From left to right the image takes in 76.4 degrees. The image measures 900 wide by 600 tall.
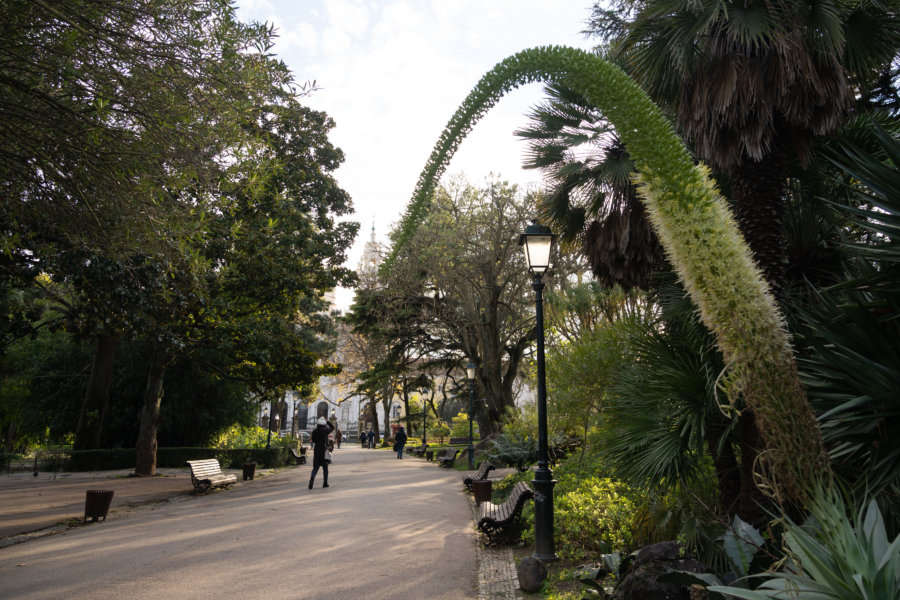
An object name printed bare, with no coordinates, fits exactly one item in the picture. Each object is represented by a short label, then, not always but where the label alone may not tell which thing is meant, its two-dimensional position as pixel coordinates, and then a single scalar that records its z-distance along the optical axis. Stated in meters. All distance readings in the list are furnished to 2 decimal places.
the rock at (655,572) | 4.14
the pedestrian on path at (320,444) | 17.07
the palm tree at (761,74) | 6.22
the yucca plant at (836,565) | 2.18
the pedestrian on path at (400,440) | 34.84
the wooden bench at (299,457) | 31.28
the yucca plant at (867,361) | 2.90
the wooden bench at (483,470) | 15.29
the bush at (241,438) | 30.47
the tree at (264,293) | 15.75
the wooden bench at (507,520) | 9.20
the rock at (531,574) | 6.67
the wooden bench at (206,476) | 16.35
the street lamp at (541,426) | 7.82
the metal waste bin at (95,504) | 11.40
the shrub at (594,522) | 7.62
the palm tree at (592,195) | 9.15
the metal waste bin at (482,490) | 12.69
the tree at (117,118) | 6.76
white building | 79.68
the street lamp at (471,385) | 26.02
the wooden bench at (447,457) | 26.84
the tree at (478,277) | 23.69
